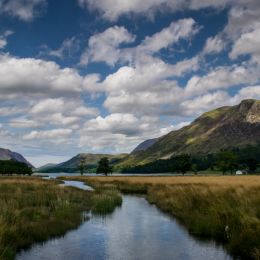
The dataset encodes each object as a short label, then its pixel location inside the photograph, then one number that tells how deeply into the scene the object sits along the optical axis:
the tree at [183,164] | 149.38
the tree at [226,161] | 139.51
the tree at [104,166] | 174.50
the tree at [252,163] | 177.25
